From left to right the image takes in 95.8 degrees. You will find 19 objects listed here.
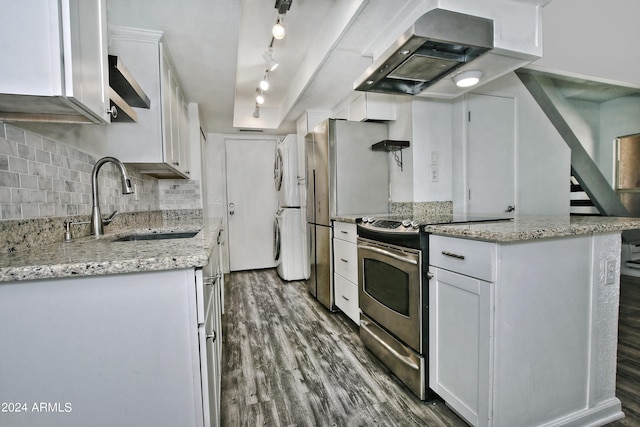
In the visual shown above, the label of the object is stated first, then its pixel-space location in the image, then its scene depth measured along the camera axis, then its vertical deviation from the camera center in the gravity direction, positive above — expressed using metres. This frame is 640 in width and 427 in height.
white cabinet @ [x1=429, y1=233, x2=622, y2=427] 1.19 -0.58
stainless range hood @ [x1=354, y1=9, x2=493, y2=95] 1.35 +0.77
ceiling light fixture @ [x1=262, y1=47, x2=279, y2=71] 2.58 +1.32
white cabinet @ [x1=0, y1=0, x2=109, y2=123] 0.77 +0.42
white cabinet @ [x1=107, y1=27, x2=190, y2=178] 1.85 +0.68
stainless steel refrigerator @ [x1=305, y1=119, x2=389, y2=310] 2.72 +0.23
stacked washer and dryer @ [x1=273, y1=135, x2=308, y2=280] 3.79 -0.26
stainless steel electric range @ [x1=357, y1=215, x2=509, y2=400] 1.51 -0.55
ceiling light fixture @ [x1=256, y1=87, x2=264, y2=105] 3.35 +1.19
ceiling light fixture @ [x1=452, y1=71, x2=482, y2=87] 1.81 +0.77
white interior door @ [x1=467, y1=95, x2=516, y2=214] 2.57 +0.40
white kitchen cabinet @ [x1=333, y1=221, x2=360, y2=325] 2.33 -0.59
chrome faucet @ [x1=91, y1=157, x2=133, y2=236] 1.46 +0.00
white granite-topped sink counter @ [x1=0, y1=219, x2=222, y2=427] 0.76 -0.38
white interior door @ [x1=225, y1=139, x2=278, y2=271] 4.52 -0.01
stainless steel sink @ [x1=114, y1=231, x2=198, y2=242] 1.90 -0.22
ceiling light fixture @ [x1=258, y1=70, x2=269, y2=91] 2.92 +1.19
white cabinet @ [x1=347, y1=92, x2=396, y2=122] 2.65 +0.87
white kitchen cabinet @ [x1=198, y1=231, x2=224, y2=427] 0.87 -0.52
